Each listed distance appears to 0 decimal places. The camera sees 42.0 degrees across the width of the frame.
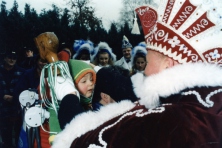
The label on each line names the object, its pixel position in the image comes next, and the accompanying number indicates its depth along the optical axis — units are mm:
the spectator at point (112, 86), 1137
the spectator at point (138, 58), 2625
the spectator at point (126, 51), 3049
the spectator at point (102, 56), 2559
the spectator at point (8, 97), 2391
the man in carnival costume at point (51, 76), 1007
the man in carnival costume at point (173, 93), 604
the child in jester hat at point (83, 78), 1126
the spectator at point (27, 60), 2582
